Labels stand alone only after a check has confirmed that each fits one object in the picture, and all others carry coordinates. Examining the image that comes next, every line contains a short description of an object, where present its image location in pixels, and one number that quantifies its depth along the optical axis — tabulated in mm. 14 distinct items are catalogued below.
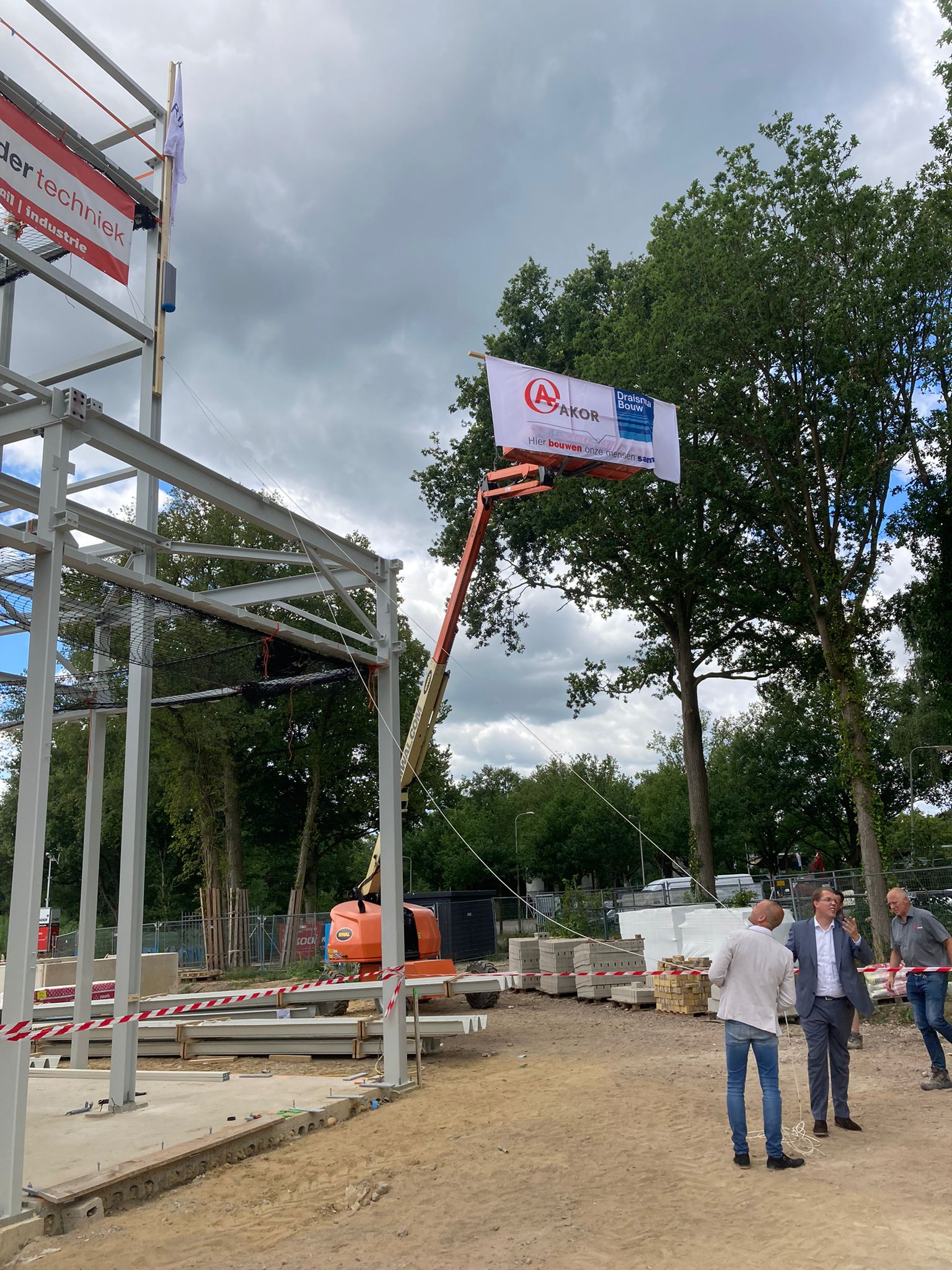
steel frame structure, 6629
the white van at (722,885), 33656
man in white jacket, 6758
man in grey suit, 7750
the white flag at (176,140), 10883
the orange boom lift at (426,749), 15562
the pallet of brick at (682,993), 15828
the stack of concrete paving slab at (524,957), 20609
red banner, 8617
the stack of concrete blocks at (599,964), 18000
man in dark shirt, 9461
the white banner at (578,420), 14898
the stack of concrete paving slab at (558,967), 19078
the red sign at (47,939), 38125
